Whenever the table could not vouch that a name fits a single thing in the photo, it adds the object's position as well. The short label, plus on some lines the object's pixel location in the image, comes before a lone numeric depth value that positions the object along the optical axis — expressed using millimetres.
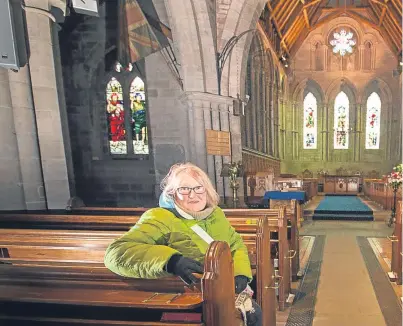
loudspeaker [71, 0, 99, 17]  3836
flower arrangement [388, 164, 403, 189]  6867
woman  1412
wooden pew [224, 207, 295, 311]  3468
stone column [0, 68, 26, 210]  3951
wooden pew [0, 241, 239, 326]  1259
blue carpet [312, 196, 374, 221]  9103
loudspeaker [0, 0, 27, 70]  1995
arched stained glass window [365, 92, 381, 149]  18500
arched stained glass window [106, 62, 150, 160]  9062
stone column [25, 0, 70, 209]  4008
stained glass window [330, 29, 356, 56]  18094
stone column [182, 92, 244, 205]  7484
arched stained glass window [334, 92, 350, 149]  18938
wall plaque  7531
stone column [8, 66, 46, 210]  4000
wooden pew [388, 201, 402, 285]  4398
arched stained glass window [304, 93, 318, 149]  19391
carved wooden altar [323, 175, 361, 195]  15000
